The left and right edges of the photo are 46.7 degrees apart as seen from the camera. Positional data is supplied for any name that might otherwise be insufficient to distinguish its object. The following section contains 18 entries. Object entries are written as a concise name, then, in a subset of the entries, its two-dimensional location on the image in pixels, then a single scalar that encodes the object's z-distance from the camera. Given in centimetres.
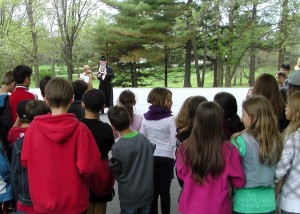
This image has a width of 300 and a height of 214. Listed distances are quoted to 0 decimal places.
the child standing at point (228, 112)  311
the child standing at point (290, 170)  243
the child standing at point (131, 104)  362
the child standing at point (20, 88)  384
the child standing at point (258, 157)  237
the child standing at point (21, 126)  312
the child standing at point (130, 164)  278
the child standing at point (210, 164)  230
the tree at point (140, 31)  2738
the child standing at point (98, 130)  286
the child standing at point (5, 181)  288
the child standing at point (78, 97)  383
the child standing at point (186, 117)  297
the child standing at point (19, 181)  262
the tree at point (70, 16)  2183
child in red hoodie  232
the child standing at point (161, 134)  347
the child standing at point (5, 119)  379
